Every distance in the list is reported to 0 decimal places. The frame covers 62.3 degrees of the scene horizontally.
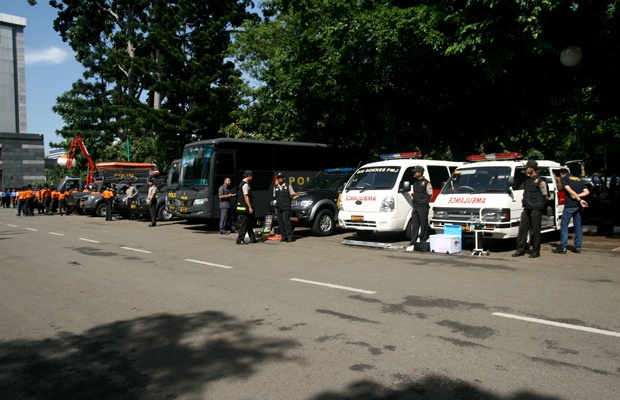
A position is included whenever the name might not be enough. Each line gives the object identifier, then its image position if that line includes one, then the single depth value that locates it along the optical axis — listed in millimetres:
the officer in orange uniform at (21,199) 29325
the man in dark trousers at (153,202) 20609
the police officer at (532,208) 10602
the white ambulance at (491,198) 11219
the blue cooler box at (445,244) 11328
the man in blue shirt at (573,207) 11008
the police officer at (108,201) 23938
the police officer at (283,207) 13971
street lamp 14023
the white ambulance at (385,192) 12742
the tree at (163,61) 35031
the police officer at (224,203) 15898
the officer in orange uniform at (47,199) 30750
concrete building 61406
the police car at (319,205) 15336
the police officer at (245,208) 13562
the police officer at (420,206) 11906
